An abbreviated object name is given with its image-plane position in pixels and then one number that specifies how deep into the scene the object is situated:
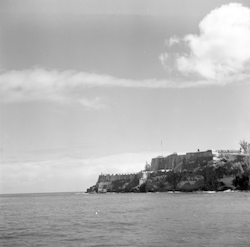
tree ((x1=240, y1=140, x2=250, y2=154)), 120.41
